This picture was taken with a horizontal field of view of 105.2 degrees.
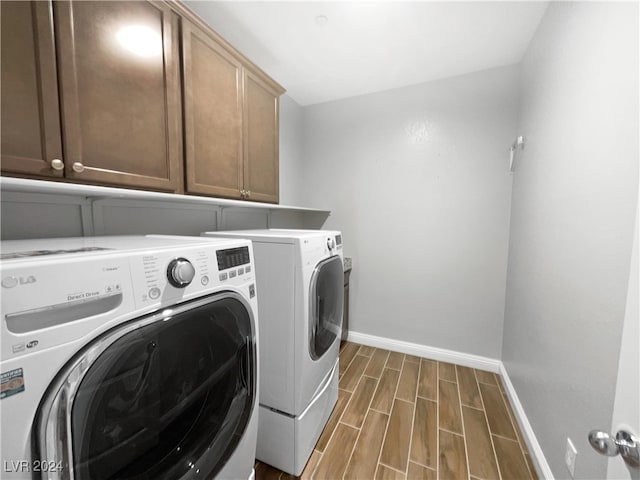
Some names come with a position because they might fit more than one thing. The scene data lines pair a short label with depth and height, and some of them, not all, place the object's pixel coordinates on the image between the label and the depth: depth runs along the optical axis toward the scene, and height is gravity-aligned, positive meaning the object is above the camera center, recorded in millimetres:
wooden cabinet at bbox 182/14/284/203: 1214 +594
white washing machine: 419 -328
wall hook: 1803 +566
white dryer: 1167 -603
